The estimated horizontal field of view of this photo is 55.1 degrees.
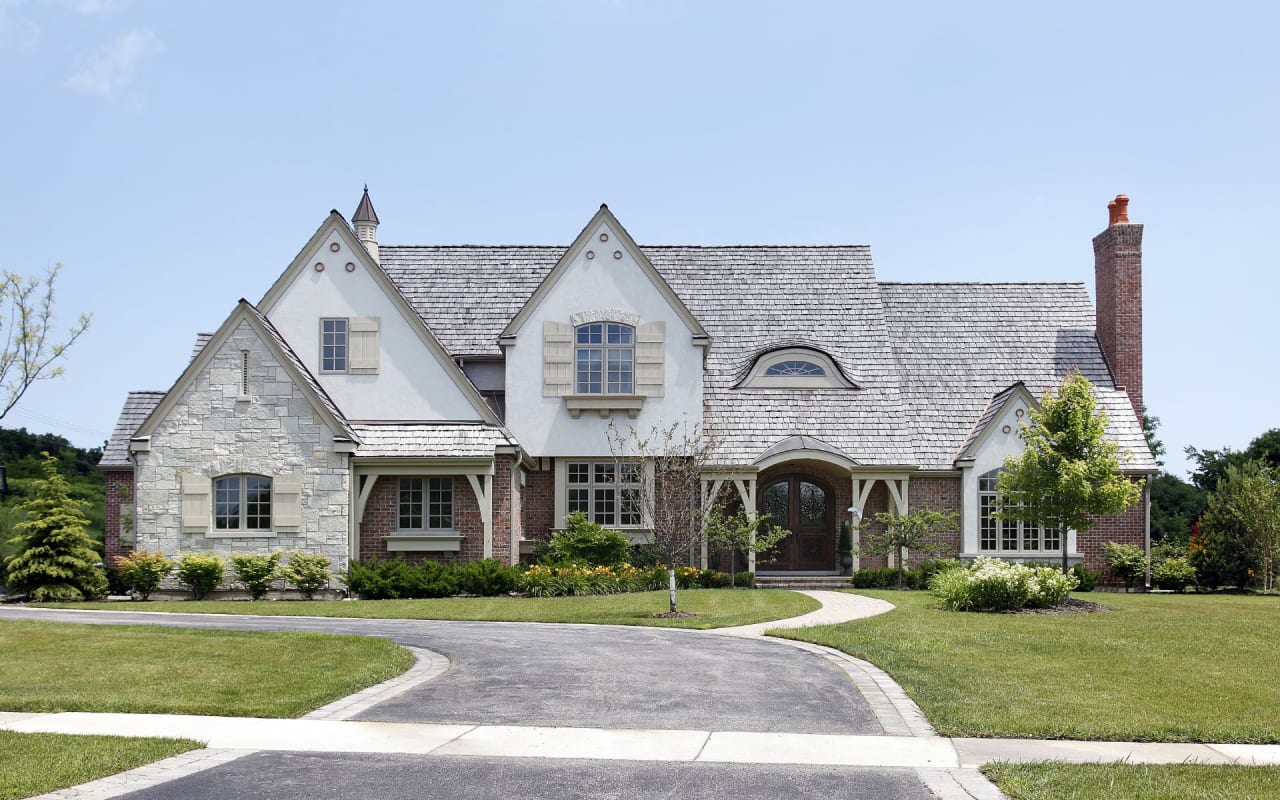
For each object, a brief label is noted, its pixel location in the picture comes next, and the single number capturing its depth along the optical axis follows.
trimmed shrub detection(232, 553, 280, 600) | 24.72
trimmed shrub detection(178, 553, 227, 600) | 24.56
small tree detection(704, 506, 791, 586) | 28.19
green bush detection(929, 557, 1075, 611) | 21.08
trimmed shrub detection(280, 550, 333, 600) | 24.88
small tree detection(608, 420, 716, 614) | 22.61
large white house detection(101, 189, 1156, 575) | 25.44
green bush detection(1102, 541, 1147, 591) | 30.55
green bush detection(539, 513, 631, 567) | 27.64
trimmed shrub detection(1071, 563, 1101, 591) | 29.66
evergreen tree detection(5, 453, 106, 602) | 24.19
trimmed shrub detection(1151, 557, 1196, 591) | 30.33
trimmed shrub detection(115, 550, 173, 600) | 24.61
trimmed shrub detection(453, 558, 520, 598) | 25.17
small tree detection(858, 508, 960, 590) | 28.78
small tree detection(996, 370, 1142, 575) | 22.94
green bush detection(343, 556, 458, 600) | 24.84
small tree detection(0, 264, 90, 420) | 29.39
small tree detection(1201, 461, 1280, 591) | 29.52
